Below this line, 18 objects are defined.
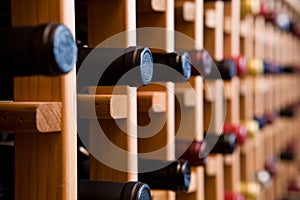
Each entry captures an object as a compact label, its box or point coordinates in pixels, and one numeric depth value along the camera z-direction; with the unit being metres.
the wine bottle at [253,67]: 1.21
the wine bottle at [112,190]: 0.63
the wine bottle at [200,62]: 0.80
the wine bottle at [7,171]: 0.70
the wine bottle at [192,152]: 0.86
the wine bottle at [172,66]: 0.67
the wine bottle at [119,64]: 0.60
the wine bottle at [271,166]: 1.55
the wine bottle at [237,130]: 1.05
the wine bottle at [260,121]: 1.34
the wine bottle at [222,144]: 0.93
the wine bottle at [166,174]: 0.73
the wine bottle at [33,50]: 0.48
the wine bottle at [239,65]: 1.03
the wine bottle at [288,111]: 1.88
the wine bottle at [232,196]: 1.06
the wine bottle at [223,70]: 0.91
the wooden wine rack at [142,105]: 0.60
